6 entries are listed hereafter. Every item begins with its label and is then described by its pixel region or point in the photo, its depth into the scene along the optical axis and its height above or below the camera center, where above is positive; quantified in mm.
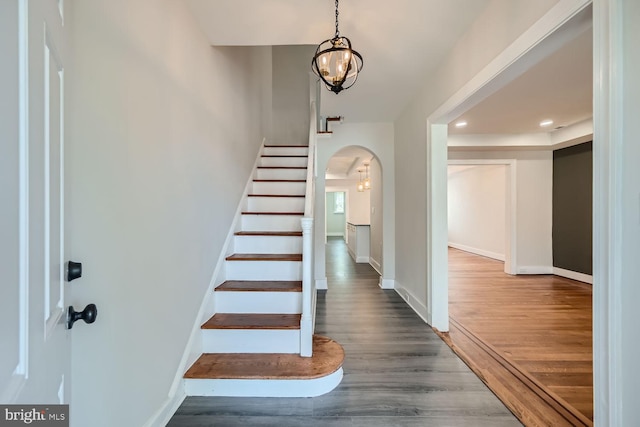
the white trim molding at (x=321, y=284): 4105 -1099
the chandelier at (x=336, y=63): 1679 +995
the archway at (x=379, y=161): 4086 +782
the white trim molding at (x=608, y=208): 990 +22
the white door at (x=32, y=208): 467 +11
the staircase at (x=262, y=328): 1671 -812
